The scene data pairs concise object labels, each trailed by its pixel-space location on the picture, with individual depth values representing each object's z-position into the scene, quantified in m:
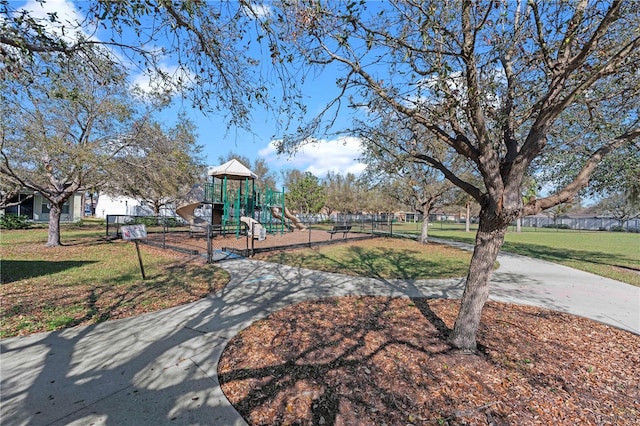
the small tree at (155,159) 11.72
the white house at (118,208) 42.81
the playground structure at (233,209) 15.90
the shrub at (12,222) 19.51
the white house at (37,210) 25.75
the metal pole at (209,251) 8.88
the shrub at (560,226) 52.98
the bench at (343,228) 18.87
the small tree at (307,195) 40.47
